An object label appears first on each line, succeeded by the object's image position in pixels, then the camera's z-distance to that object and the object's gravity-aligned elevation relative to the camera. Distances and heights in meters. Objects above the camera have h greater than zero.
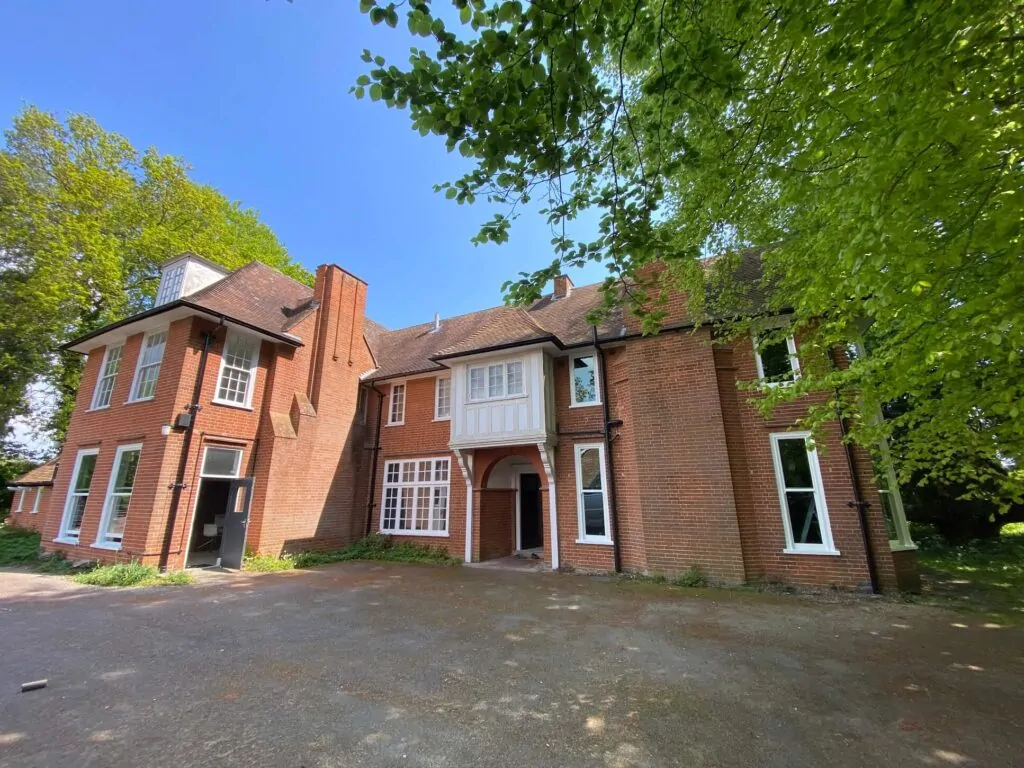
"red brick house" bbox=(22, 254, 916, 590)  9.64 +1.52
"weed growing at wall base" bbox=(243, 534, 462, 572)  11.59 -1.47
